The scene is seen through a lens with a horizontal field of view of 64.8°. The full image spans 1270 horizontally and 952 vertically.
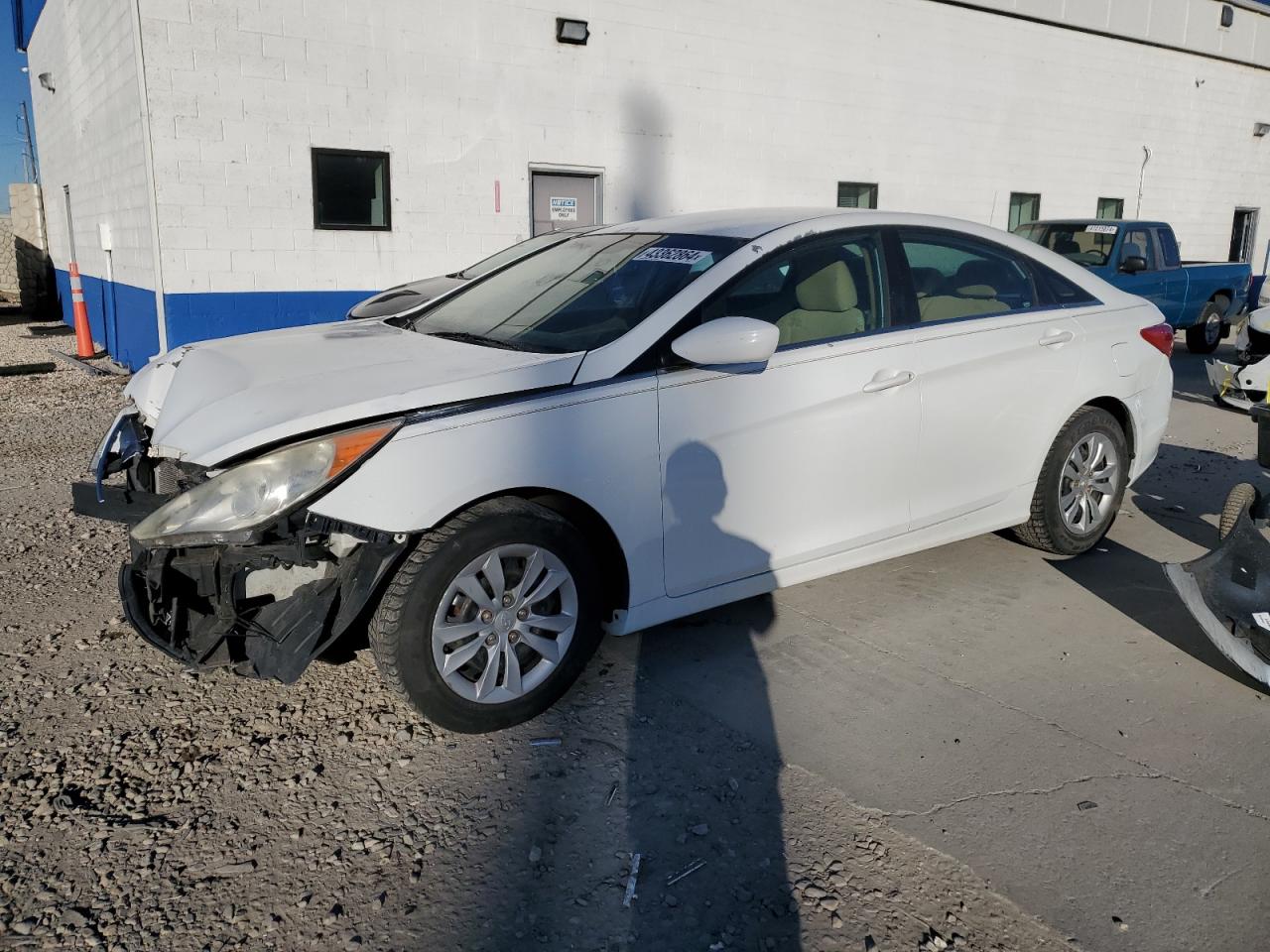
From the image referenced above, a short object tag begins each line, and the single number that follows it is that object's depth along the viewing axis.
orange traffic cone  12.75
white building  9.69
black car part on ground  3.75
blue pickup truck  11.55
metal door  11.63
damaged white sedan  3.04
